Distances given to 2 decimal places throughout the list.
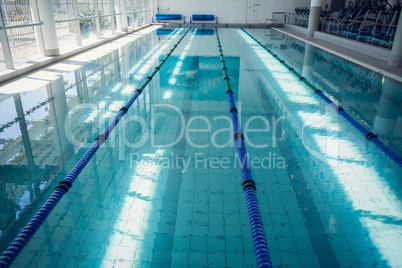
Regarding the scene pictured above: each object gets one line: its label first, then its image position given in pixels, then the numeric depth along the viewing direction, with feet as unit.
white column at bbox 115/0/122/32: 48.03
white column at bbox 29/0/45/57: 26.31
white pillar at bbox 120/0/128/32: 48.57
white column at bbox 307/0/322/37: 47.01
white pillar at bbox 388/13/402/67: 25.03
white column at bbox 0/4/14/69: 21.34
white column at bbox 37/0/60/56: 26.68
